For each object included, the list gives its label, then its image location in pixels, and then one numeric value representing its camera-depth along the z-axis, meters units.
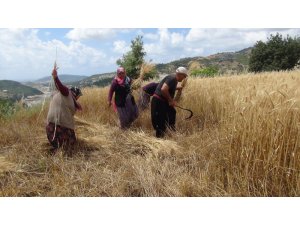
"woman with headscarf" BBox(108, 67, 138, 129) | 4.21
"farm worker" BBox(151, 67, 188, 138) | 3.63
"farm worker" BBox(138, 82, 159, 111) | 4.34
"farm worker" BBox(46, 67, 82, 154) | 3.13
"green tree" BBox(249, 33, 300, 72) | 20.36
